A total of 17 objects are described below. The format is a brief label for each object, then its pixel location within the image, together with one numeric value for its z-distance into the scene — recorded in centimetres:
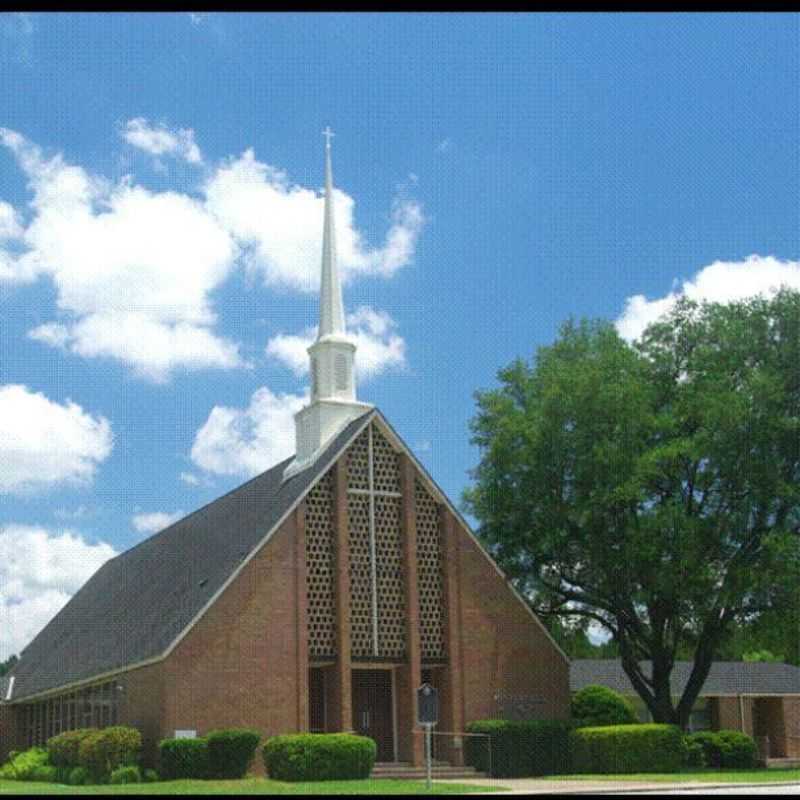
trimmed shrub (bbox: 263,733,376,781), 2961
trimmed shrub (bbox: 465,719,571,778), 3406
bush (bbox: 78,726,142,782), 3083
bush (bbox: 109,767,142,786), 2988
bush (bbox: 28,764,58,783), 3347
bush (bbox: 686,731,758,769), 3756
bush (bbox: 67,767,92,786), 3073
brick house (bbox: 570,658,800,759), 4966
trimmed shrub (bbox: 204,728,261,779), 3034
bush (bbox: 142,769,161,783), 2986
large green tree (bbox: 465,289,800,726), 3412
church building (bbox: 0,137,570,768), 3228
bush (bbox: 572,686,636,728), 3941
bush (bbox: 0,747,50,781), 3528
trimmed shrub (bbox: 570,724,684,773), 3312
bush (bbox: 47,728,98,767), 3212
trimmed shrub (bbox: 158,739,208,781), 2989
